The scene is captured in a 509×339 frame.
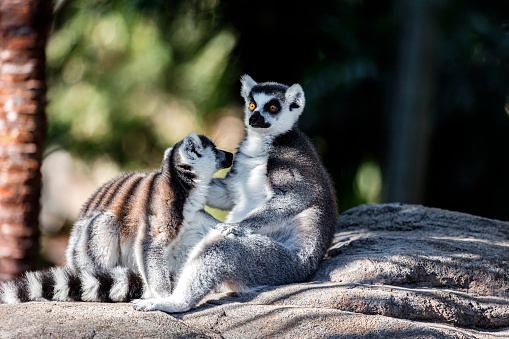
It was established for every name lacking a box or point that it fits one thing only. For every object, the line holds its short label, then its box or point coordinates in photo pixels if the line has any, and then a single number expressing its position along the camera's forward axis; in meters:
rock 6.40
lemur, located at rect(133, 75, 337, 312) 7.34
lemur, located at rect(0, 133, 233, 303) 7.38
